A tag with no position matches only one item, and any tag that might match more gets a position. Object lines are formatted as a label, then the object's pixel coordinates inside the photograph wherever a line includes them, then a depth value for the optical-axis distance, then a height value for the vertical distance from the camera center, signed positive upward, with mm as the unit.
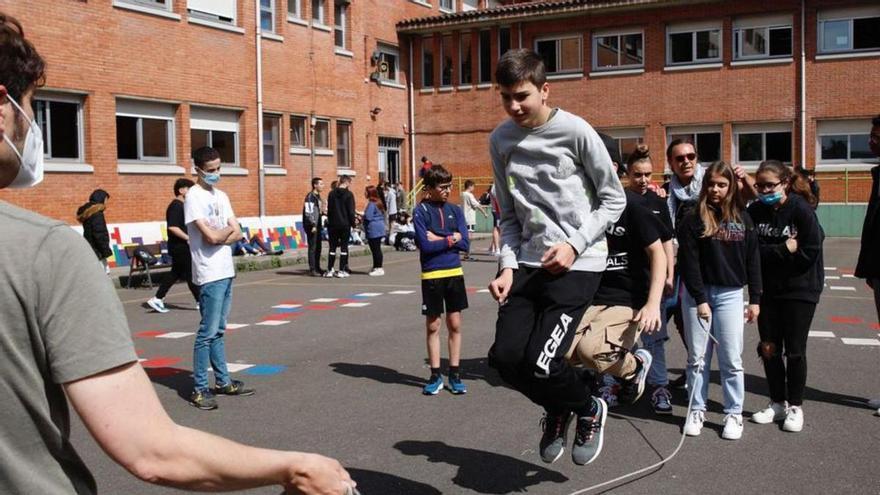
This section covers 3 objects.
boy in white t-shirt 7391 -375
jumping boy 4648 -128
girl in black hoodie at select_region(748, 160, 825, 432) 6605 -529
